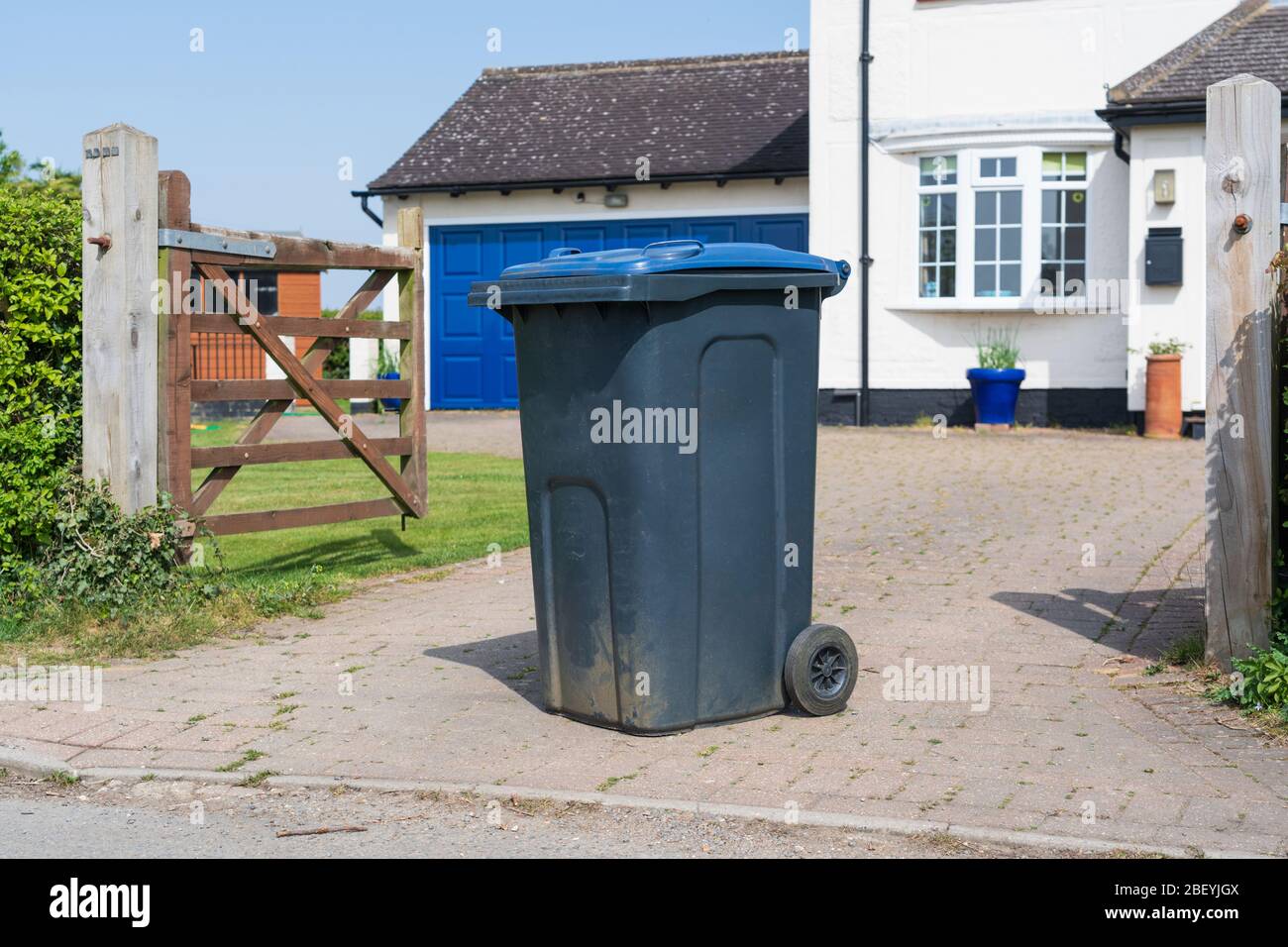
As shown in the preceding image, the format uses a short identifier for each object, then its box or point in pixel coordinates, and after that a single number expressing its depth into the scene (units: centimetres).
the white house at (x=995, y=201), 1711
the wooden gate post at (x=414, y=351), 911
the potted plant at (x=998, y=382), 1719
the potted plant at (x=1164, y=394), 1619
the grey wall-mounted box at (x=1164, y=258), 1631
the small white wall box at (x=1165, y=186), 1623
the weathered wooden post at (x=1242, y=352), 583
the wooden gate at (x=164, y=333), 731
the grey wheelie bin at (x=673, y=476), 514
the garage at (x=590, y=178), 2059
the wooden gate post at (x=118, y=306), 730
